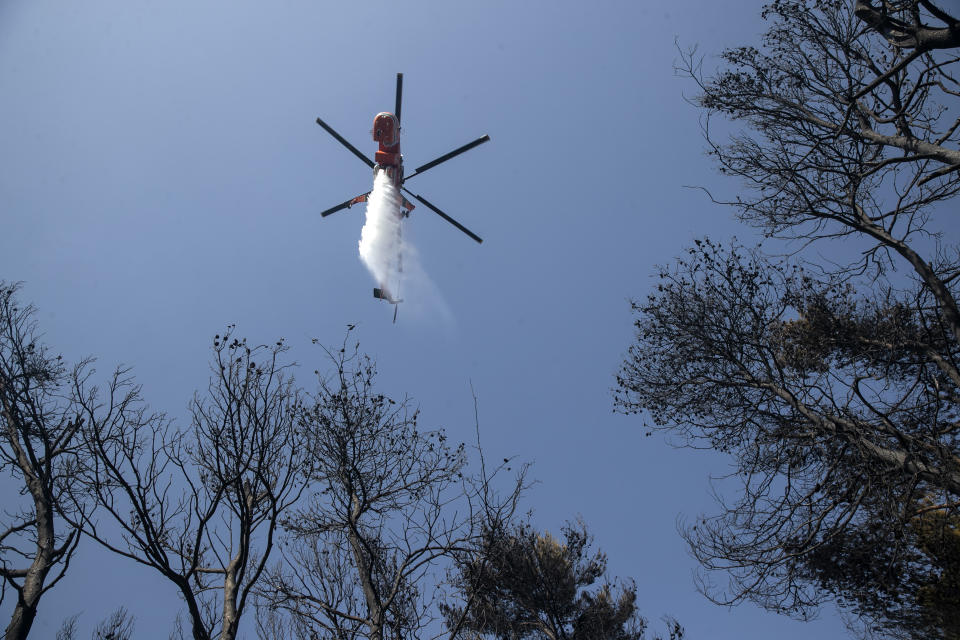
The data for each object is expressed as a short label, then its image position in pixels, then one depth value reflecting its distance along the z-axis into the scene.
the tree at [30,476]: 4.50
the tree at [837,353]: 6.12
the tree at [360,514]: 6.59
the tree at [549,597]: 12.09
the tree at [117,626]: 9.79
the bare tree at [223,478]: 4.34
